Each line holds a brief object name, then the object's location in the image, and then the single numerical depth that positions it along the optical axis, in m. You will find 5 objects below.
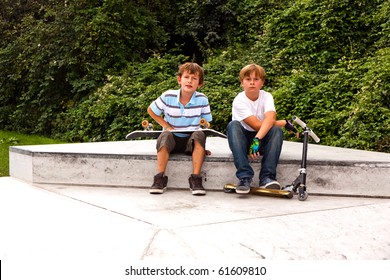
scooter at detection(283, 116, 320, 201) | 4.49
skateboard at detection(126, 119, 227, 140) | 4.91
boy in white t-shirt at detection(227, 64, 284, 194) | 4.58
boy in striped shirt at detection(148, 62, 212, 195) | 4.78
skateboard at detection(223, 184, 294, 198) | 4.50
